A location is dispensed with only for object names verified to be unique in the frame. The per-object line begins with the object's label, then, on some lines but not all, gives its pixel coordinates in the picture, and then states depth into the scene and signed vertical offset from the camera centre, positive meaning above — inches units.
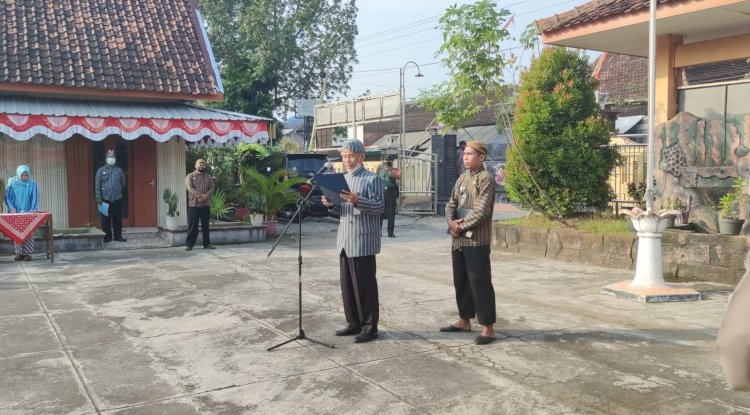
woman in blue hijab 448.8 -8.2
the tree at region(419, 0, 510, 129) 411.5 +79.9
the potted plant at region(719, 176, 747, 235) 329.1 -17.0
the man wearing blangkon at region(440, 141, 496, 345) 223.6 -19.9
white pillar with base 294.5 -32.6
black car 720.7 +14.9
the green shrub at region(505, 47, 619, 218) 421.1 +24.4
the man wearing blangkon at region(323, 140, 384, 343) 229.6 -20.9
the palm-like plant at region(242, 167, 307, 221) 556.4 -7.4
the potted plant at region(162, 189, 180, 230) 523.8 -22.8
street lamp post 811.9 +90.8
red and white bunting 463.2 +39.1
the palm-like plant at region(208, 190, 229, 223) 562.6 -22.1
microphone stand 224.0 -52.7
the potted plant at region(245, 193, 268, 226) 548.1 -22.8
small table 422.6 -27.6
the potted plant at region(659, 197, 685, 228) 365.2 -16.6
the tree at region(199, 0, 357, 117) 1207.6 +264.4
